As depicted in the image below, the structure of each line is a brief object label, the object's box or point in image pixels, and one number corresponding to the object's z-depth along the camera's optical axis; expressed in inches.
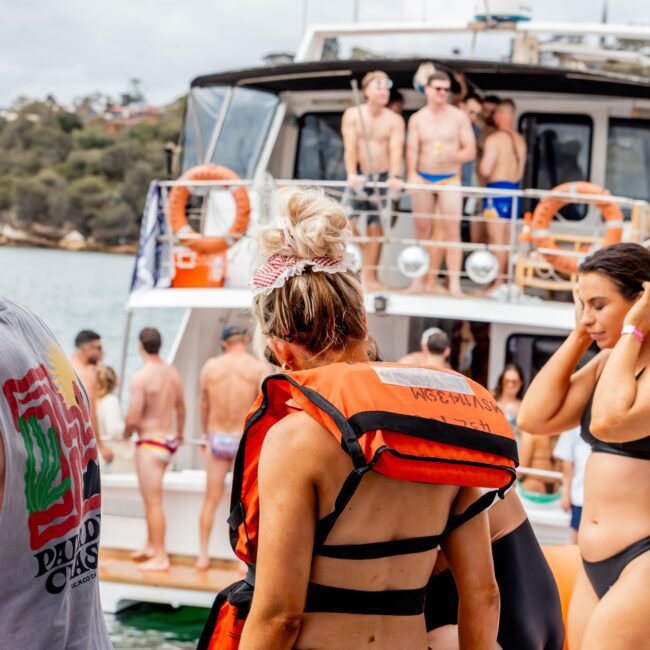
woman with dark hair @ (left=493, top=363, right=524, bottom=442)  342.0
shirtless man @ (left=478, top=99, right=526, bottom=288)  380.5
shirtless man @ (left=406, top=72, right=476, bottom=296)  358.0
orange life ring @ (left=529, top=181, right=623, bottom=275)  337.7
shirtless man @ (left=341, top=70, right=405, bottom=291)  359.9
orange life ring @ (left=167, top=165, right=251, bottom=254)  349.7
